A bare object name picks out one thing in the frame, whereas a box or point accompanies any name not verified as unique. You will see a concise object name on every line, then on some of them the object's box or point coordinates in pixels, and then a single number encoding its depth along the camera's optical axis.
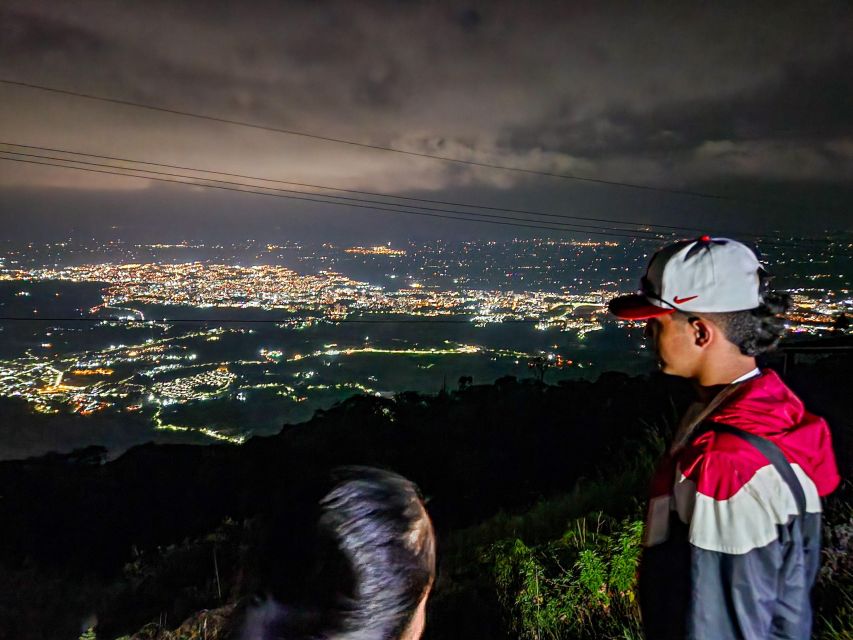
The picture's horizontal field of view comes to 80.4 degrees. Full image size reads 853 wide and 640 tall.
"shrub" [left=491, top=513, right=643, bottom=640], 3.18
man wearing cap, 1.30
